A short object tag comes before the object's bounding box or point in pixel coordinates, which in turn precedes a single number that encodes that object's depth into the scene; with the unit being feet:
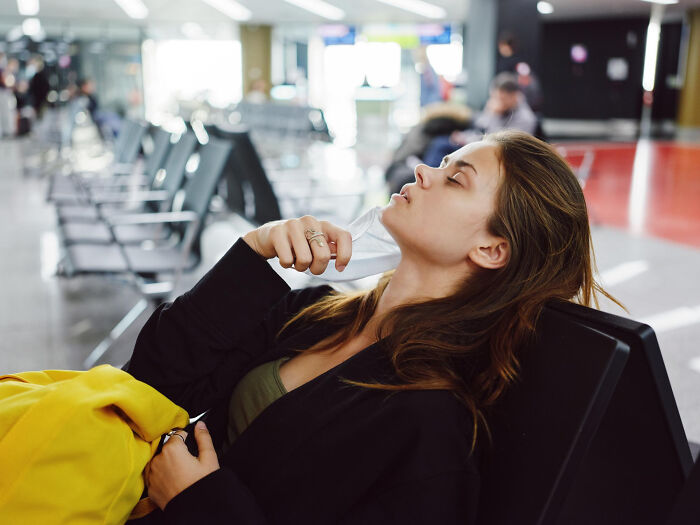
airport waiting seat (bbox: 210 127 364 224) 12.21
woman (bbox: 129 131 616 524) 3.21
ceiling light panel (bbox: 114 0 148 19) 50.35
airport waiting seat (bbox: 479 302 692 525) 2.87
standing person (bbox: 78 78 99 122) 42.92
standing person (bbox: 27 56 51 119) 41.47
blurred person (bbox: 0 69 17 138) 46.61
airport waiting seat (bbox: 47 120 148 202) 15.19
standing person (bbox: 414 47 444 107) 38.55
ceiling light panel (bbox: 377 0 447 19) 51.47
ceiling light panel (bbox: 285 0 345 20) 53.14
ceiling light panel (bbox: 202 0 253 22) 54.08
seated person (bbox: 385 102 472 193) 16.22
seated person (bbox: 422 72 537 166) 18.45
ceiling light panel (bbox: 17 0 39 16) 49.73
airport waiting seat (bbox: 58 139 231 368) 9.53
